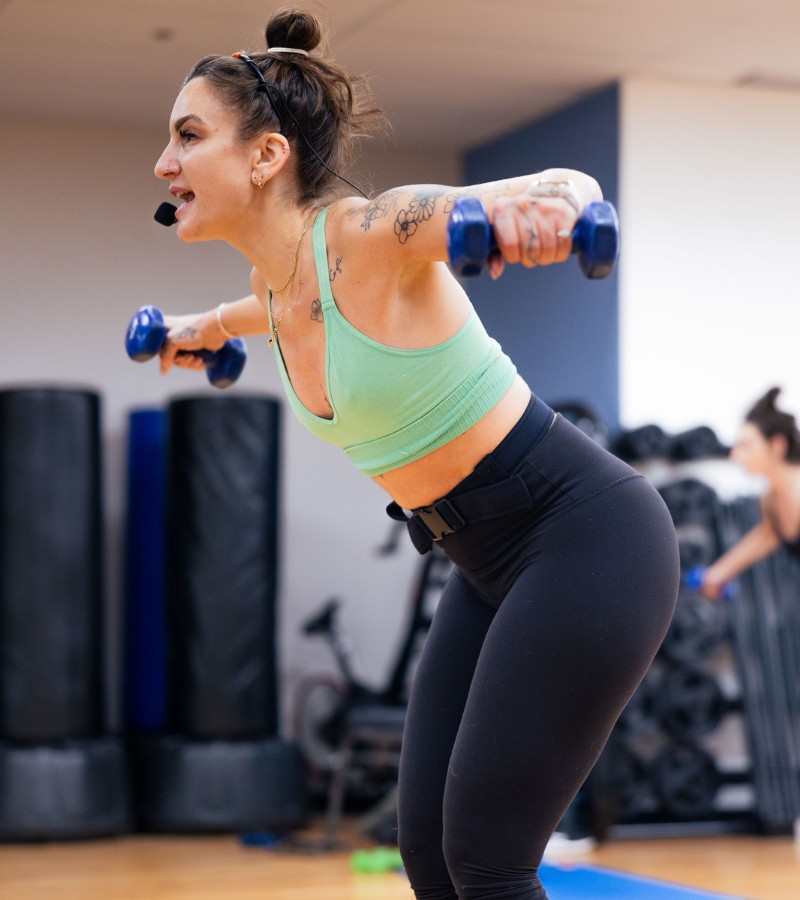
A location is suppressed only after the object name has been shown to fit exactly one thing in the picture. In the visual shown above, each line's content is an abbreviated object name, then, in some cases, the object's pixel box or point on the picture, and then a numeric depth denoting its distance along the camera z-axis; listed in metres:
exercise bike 5.26
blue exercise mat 3.61
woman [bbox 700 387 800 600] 4.61
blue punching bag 5.42
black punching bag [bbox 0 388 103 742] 4.93
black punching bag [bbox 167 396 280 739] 5.12
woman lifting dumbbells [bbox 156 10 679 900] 1.64
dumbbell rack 4.92
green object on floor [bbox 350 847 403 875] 4.35
